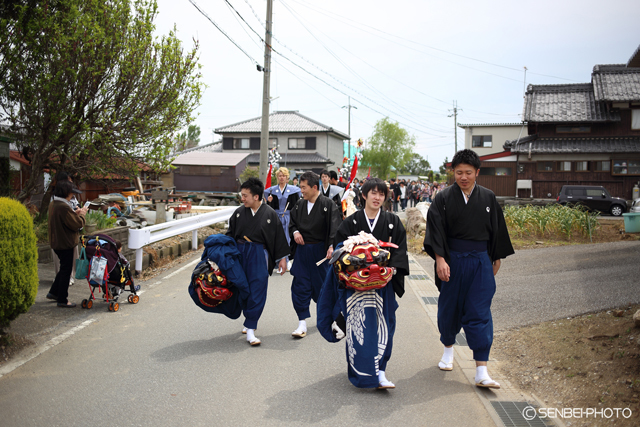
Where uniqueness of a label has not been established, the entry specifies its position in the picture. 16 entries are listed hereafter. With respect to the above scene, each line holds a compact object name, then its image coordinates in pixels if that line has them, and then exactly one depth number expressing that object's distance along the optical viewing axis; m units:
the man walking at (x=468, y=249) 4.72
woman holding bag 7.48
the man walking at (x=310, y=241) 6.49
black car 26.34
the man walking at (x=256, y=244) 6.07
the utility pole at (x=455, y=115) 53.44
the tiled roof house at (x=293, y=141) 48.66
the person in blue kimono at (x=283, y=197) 9.89
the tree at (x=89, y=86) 9.51
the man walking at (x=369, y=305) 4.52
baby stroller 7.21
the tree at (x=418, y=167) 103.94
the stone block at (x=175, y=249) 12.23
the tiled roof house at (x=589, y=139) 29.56
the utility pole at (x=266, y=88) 18.38
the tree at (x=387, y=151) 60.03
